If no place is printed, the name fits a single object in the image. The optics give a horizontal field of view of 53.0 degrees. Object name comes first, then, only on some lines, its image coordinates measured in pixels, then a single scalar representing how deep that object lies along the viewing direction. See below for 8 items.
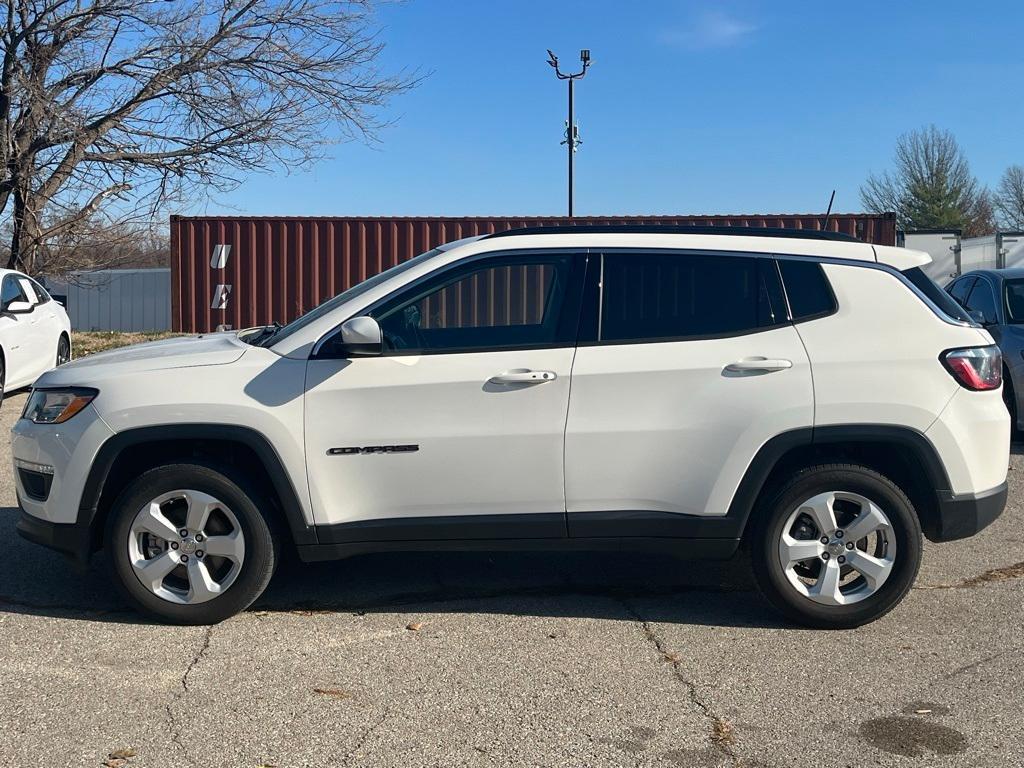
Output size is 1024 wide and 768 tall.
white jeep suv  4.46
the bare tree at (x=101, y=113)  15.16
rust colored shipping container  17.83
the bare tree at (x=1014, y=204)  55.56
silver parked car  8.76
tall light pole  29.97
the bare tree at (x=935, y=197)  49.12
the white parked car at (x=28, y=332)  10.77
